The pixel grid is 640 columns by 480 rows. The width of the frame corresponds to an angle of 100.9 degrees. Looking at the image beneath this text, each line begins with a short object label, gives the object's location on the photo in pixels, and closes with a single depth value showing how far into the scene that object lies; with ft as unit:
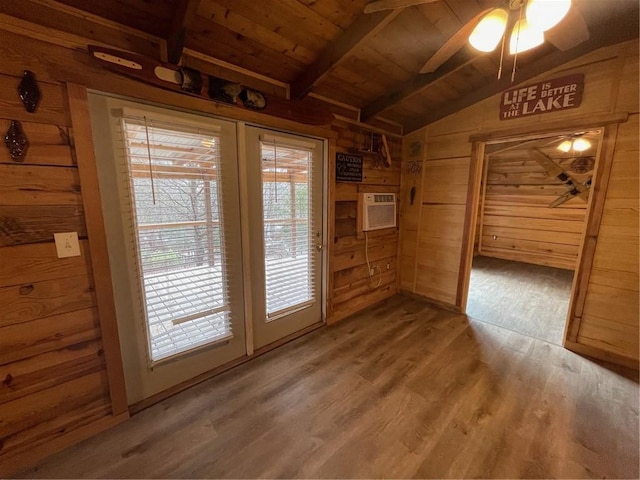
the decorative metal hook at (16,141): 3.86
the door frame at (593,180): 6.82
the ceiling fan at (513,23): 3.50
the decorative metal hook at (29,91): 3.88
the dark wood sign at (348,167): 8.52
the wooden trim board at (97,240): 4.27
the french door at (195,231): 4.91
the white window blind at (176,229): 5.03
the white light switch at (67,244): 4.37
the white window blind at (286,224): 6.95
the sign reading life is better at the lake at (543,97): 7.17
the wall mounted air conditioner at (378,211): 9.58
